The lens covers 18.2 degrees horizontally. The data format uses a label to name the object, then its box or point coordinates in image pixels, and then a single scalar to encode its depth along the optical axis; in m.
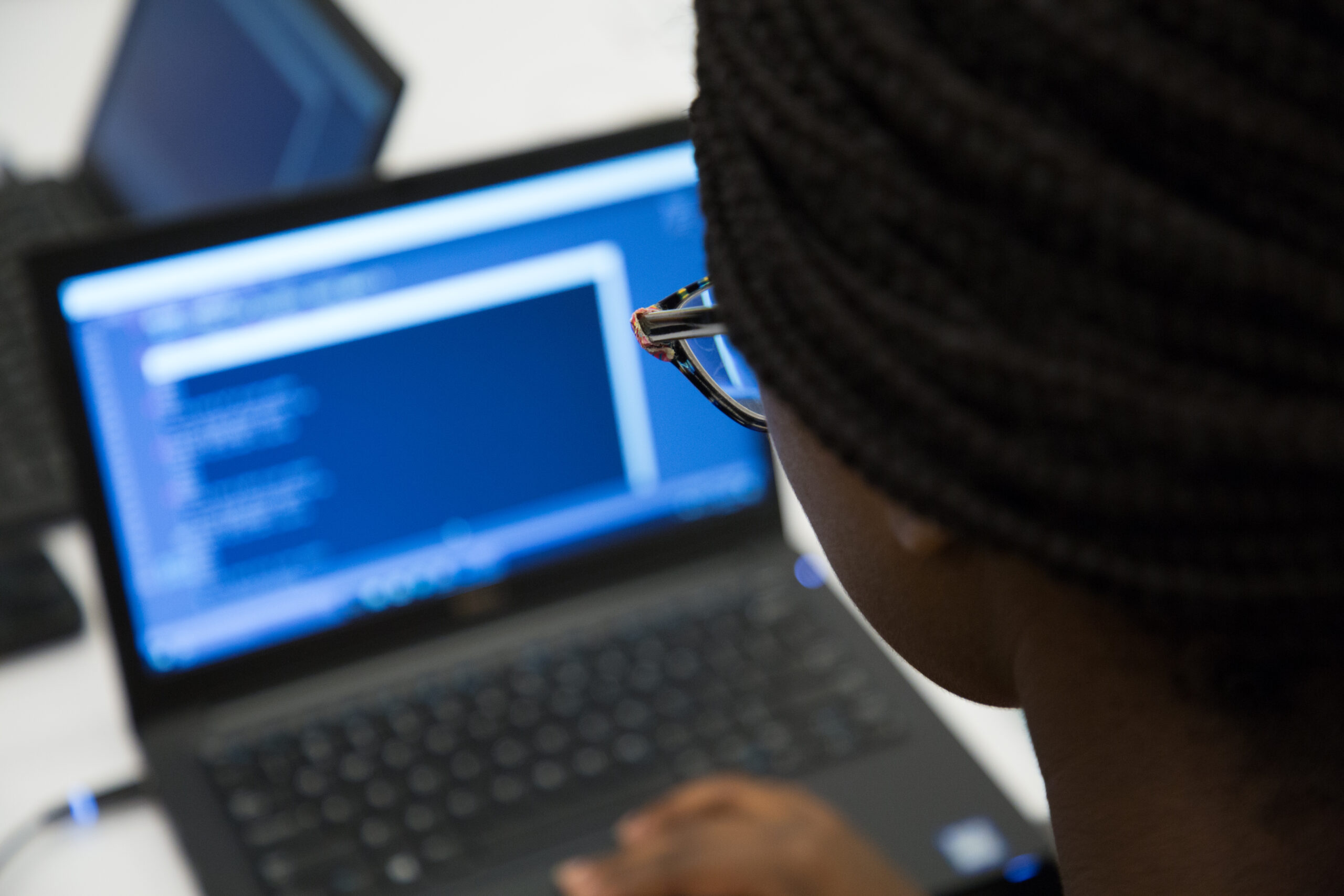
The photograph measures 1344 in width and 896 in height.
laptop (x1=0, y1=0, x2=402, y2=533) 1.88
